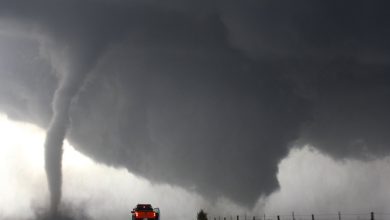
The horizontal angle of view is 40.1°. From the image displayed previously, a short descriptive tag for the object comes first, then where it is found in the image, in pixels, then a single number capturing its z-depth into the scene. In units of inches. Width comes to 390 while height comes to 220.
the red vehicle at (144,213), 2824.8
